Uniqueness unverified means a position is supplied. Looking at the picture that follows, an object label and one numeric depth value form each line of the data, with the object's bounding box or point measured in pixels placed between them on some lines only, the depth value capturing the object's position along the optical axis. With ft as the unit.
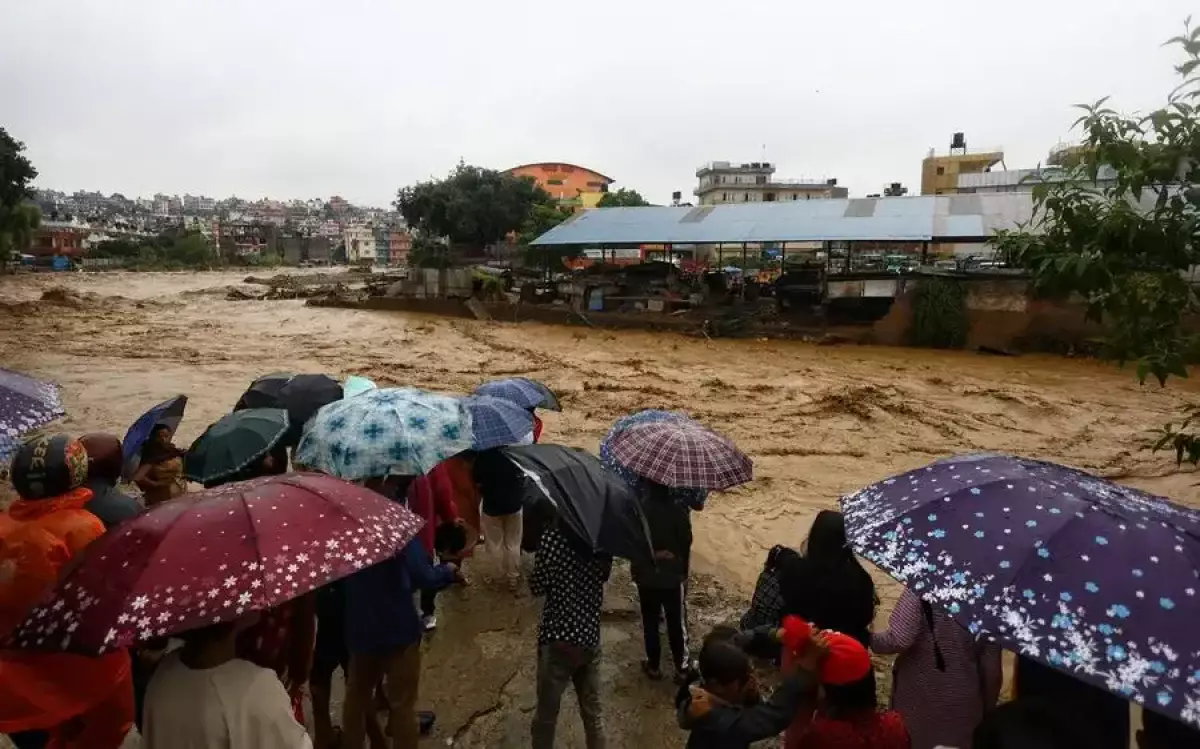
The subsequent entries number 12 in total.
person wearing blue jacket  8.92
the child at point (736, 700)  7.16
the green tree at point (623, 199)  171.94
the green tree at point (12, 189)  104.32
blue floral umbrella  10.86
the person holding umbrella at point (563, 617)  9.58
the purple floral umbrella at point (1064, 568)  5.50
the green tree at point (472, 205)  126.00
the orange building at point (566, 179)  282.15
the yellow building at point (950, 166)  173.06
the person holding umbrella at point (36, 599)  6.41
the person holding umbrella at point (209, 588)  5.80
